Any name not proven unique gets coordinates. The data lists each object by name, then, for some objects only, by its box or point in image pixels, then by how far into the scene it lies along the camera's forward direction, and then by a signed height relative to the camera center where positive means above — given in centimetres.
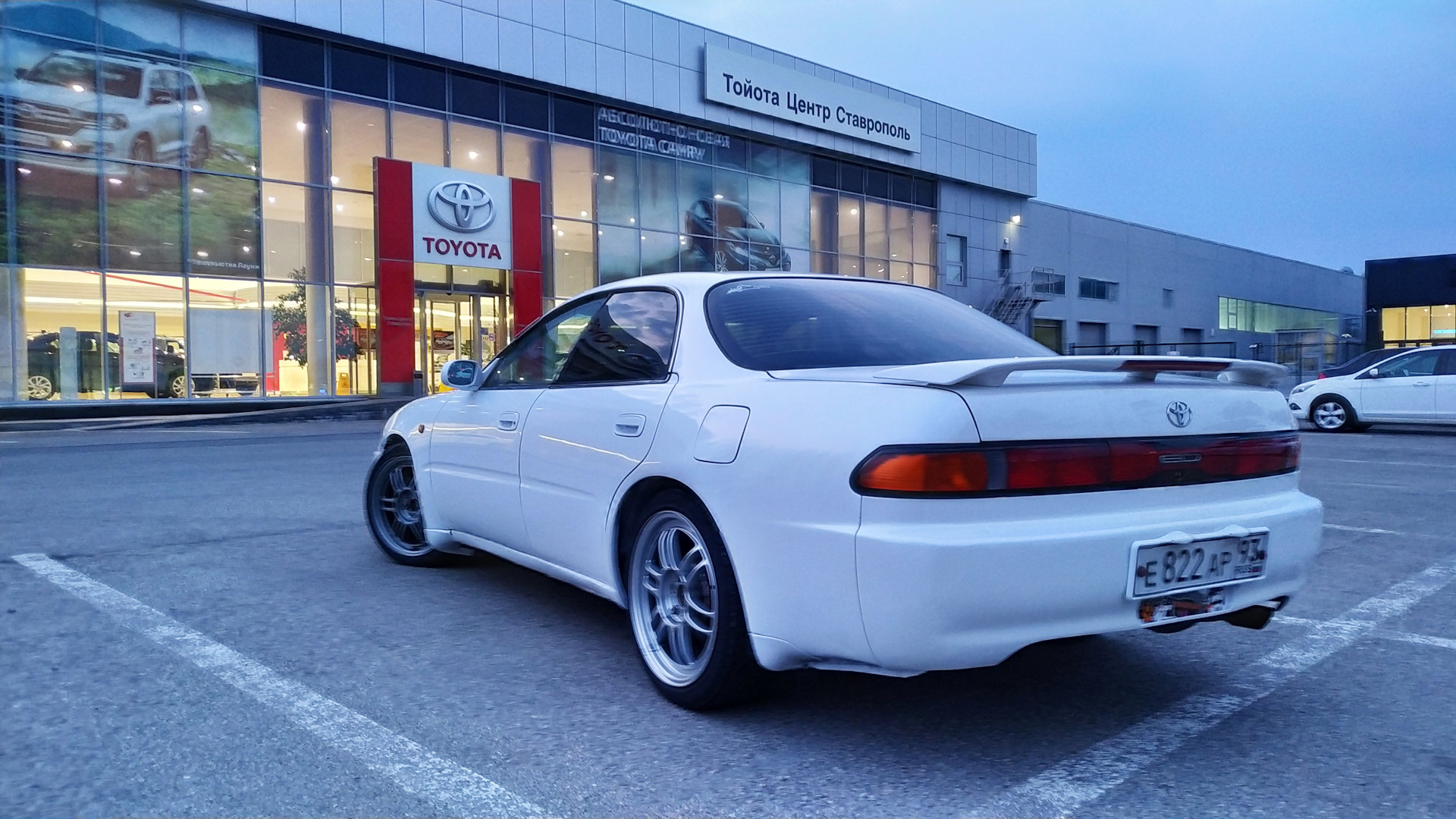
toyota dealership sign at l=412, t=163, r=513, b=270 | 2395 +446
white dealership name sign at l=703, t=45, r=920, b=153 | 2922 +931
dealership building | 1956 +542
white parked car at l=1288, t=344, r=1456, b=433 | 1455 -4
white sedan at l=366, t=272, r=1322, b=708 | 254 -25
